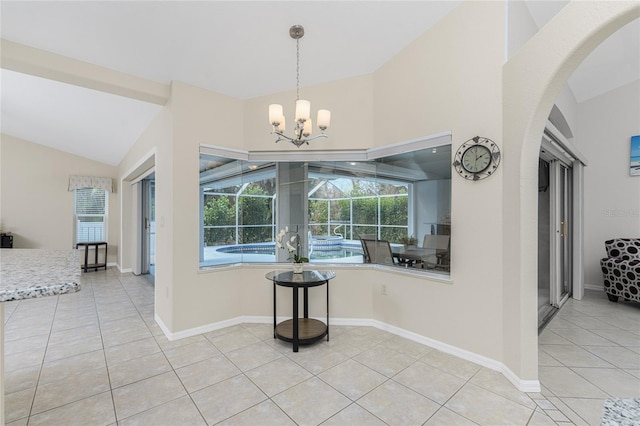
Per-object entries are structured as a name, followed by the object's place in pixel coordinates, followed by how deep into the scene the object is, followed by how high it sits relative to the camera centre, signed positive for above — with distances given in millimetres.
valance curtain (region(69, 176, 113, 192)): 6797 +826
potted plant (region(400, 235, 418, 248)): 3213 -292
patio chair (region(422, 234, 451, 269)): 2848 -355
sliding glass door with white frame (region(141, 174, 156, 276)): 6543 -218
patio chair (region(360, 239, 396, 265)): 3381 -428
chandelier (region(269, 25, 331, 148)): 2307 +807
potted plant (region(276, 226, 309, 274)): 3602 -332
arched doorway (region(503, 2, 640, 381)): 1897 +426
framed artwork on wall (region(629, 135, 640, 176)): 4546 +939
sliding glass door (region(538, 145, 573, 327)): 3865 -274
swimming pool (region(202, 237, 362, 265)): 3588 -452
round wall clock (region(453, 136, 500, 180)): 2416 +496
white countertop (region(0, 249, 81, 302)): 1099 -265
